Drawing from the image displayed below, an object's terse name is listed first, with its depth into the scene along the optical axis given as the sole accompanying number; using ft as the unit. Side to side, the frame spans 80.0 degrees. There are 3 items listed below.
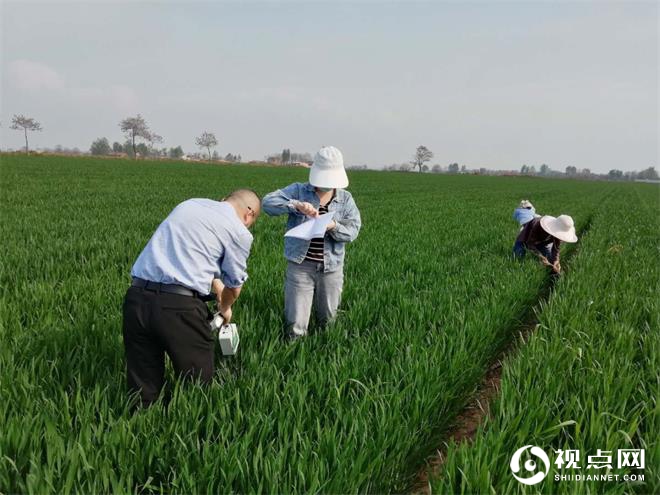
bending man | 6.88
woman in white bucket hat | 10.36
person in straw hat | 17.85
